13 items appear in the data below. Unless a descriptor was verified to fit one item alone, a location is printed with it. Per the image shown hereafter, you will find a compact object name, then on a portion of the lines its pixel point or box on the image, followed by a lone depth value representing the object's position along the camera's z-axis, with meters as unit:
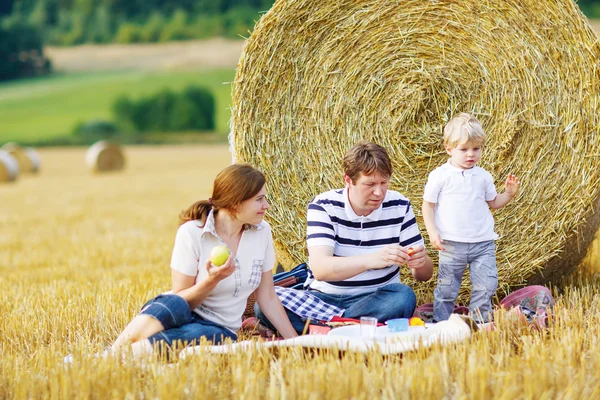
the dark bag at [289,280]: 4.80
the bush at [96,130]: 40.08
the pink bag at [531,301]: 4.41
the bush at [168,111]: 42.94
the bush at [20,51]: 48.69
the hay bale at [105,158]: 21.69
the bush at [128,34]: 52.16
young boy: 4.45
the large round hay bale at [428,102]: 4.82
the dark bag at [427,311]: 4.75
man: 4.23
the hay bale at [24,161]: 21.53
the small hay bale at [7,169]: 18.20
